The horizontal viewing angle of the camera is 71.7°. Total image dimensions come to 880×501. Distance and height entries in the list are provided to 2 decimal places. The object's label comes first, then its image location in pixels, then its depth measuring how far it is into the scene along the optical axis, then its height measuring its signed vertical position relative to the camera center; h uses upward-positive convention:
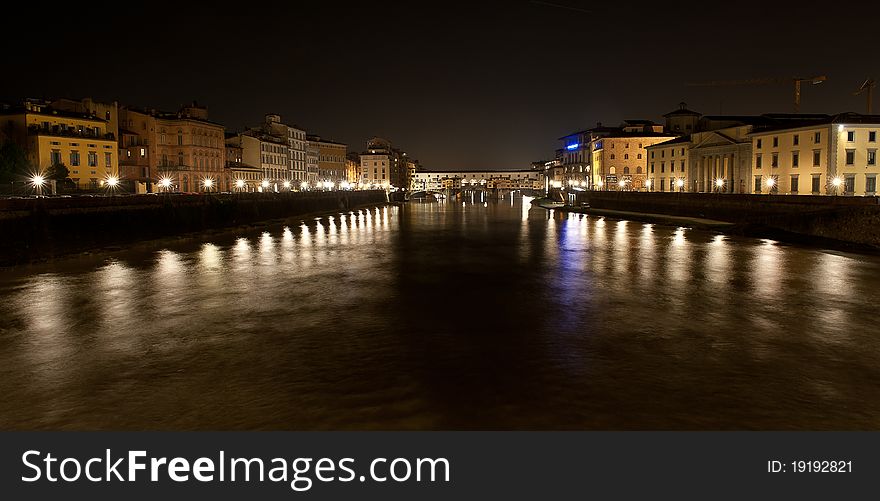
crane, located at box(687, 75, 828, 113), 121.31 +25.81
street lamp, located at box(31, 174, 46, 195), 41.28 +2.40
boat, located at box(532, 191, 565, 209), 114.56 +1.60
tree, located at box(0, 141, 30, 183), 46.19 +4.36
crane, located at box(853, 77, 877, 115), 84.38 +16.20
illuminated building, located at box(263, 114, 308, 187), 115.19 +13.97
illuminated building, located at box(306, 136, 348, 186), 137.00 +12.33
